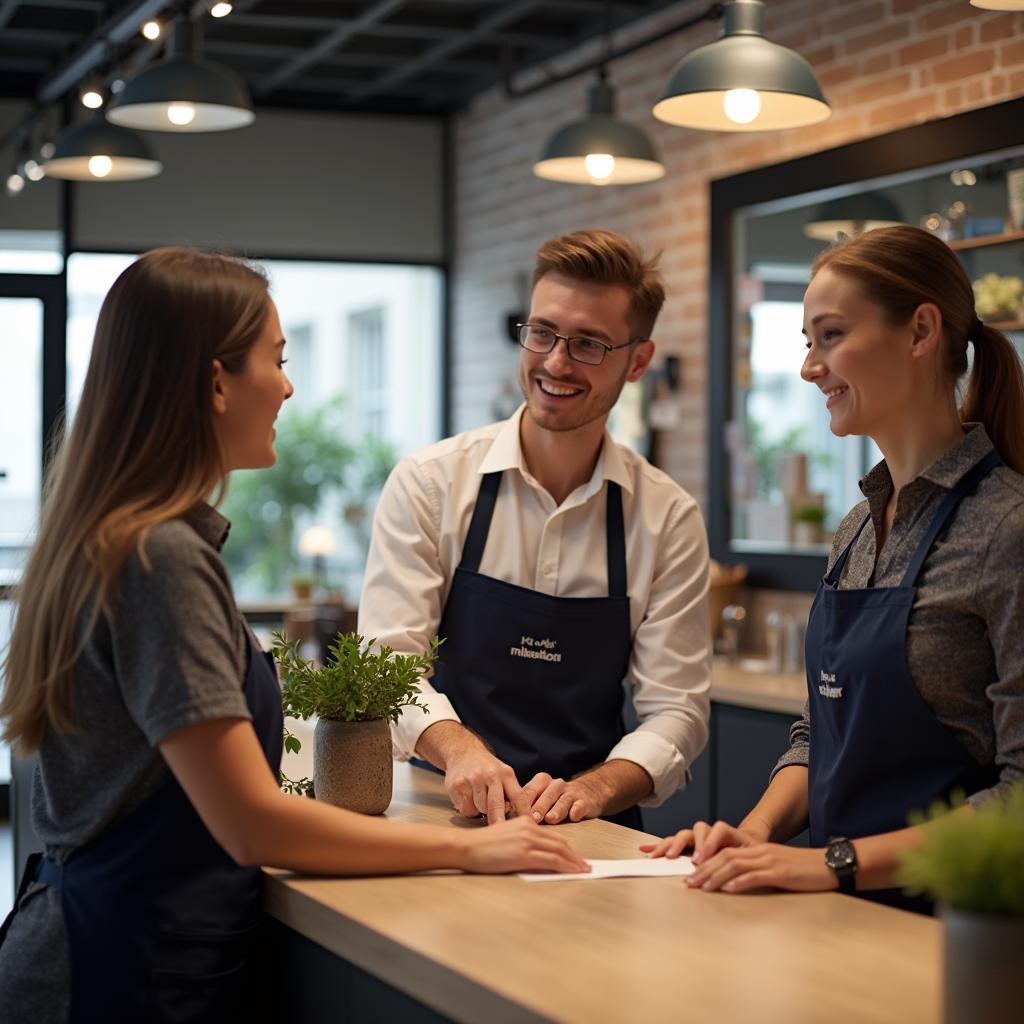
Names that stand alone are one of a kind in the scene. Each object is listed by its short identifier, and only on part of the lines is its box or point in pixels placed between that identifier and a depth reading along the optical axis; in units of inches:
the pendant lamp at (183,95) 161.8
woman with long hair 68.9
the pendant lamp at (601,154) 179.5
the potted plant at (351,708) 87.8
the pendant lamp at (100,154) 204.7
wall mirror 183.8
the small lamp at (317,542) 287.0
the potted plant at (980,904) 50.0
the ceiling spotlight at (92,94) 205.3
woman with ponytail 75.5
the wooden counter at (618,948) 58.2
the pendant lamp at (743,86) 125.3
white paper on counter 78.0
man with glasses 107.4
